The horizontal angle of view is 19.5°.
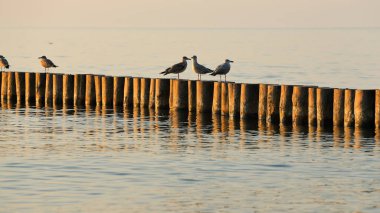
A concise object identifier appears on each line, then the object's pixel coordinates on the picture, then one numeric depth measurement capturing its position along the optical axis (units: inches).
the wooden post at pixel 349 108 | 1179.3
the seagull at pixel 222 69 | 1461.6
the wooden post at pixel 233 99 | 1295.5
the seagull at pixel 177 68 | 1518.2
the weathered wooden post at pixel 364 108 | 1168.8
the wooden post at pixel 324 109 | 1203.9
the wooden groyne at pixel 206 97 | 1192.8
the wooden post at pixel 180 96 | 1374.3
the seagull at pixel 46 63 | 1718.3
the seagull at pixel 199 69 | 1505.9
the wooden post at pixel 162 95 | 1401.3
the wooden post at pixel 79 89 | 1503.4
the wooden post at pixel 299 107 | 1223.5
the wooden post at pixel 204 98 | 1344.7
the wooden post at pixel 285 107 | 1238.9
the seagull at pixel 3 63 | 1787.6
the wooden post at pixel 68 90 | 1514.8
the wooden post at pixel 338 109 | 1189.1
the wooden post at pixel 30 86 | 1573.5
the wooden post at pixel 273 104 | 1250.0
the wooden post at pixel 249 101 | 1279.5
